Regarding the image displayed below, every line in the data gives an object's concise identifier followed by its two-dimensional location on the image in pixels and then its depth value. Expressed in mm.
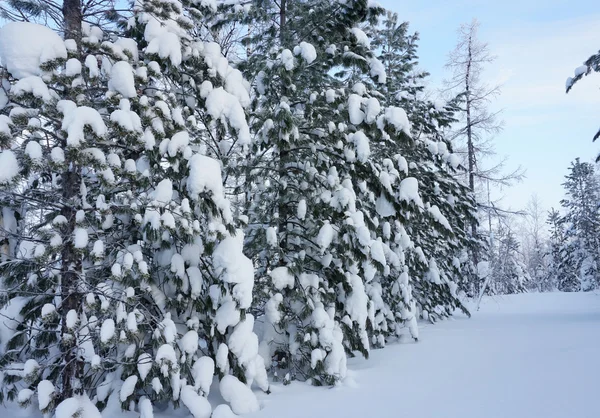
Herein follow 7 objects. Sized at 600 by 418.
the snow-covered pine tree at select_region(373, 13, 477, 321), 7910
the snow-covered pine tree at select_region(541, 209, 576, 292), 29953
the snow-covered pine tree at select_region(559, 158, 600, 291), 25109
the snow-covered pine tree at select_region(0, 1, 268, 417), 3467
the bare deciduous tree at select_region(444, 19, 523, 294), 15887
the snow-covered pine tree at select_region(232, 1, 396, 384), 5332
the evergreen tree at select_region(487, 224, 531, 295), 25359
